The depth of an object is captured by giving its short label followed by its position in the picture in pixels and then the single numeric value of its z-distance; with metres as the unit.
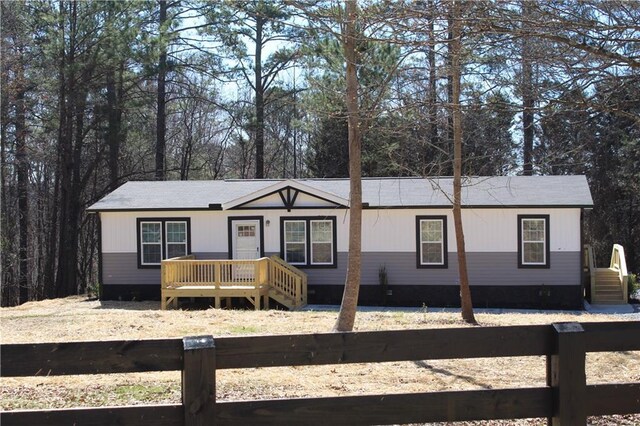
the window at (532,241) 19.41
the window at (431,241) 19.80
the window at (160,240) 20.83
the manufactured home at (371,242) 19.27
